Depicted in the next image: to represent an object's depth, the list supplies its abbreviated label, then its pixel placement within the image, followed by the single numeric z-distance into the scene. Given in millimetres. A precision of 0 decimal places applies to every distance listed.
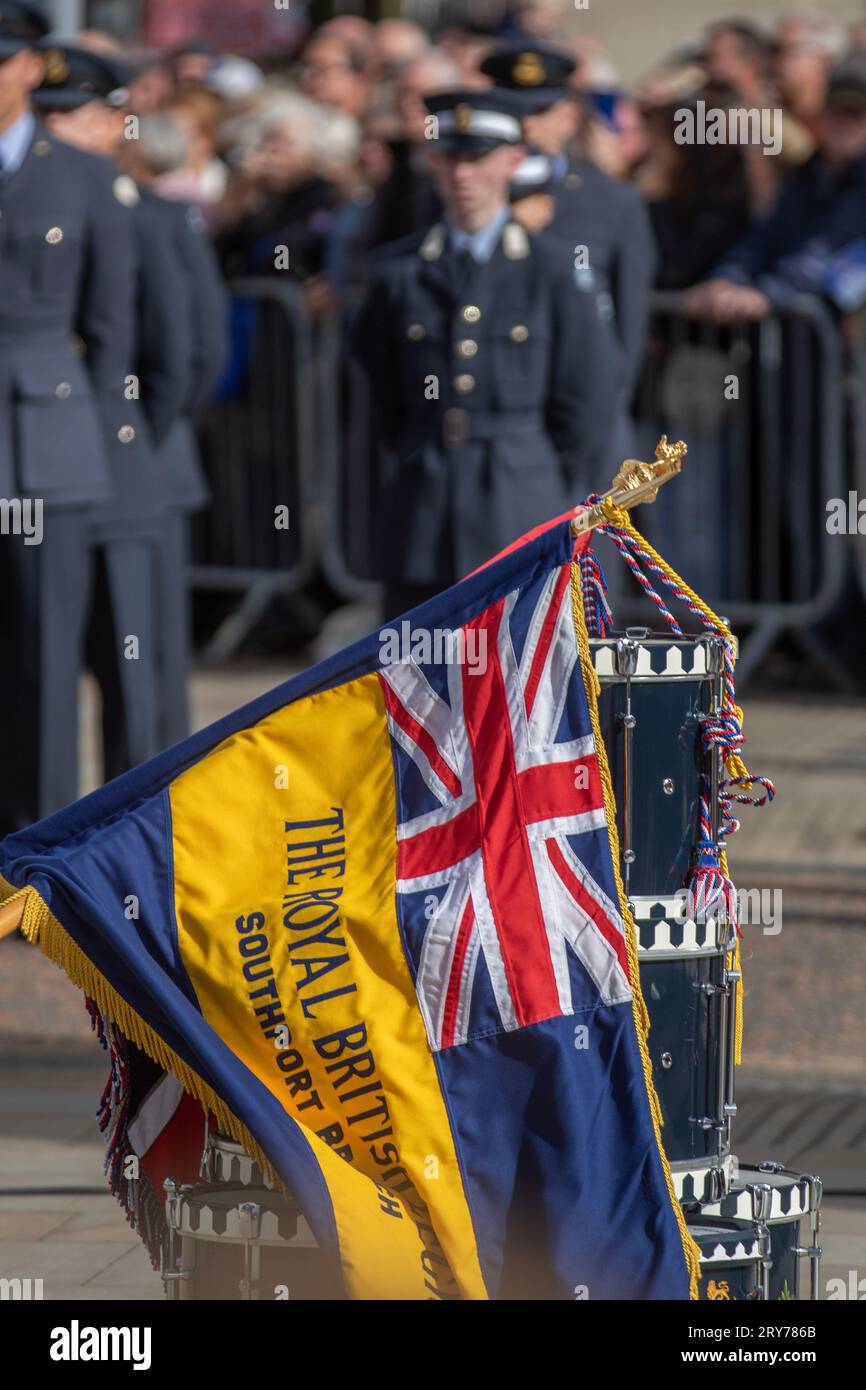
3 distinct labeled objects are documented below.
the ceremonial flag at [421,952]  7758
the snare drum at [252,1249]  7930
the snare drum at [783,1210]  8047
